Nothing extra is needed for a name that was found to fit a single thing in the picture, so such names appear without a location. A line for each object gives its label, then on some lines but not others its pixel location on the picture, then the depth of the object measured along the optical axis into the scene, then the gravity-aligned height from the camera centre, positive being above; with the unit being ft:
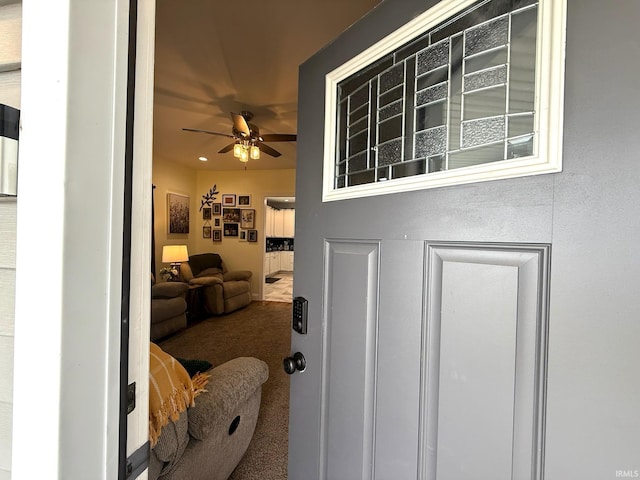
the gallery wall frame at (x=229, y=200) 18.80 +2.28
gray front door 1.39 -0.46
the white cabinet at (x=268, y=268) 26.75 -3.02
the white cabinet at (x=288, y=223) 29.68 +1.38
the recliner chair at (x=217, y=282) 14.90 -2.62
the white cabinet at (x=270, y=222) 27.68 +1.37
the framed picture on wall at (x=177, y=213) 16.55 +1.25
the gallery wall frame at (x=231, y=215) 18.74 +1.30
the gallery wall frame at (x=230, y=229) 18.74 +0.35
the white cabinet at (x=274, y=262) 27.29 -2.54
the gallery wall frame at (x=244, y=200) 18.63 +2.29
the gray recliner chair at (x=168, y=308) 11.11 -3.07
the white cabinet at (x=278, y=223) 28.78 +1.33
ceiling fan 9.12 +3.34
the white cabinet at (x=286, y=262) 29.89 -2.69
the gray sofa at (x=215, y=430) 3.49 -2.71
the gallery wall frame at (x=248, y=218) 18.56 +1.12
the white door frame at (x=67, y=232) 1.34 -0.01
